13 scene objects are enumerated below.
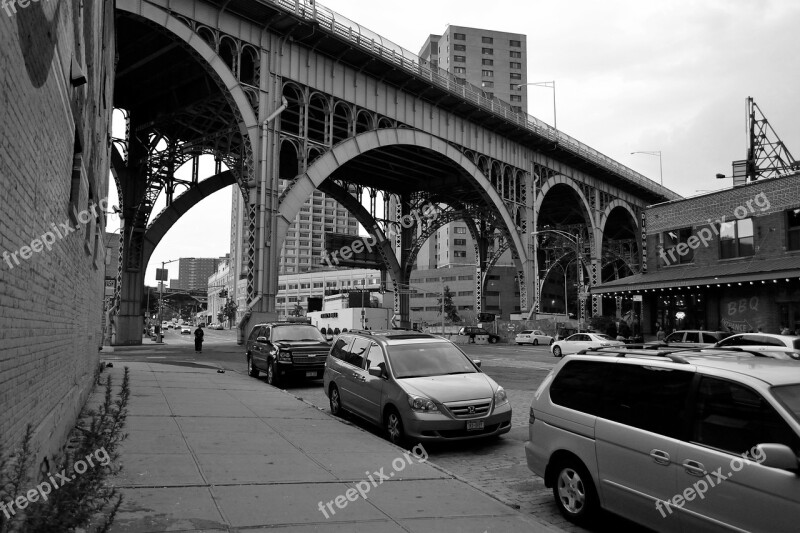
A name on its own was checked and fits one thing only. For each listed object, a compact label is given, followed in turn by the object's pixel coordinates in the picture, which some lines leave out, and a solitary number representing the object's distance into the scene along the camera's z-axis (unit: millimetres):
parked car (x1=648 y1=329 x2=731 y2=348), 22481
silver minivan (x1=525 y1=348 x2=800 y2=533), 4203
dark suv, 16719
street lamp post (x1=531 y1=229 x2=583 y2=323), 43375
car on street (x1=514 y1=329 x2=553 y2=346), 49438
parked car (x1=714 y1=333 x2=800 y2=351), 15441
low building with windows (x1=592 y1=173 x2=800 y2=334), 25531
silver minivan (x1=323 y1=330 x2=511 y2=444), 8680
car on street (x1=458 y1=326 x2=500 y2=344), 54125
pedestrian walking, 32469
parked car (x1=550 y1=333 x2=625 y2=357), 32584
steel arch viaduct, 28250
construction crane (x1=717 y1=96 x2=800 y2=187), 39156
